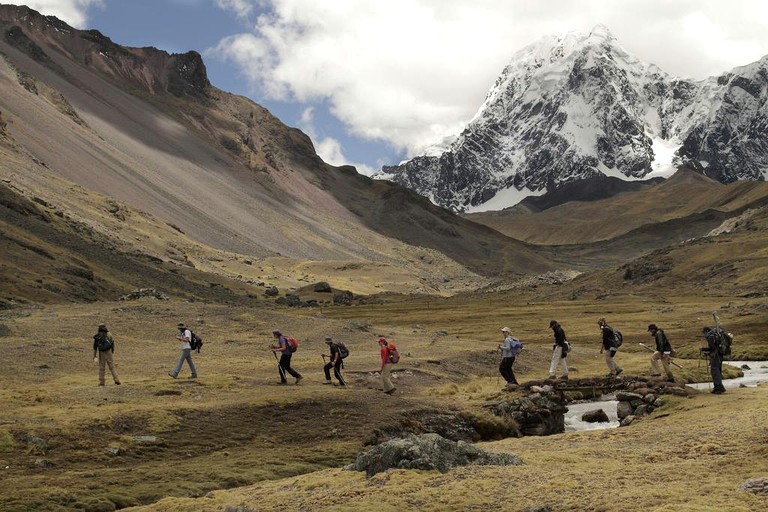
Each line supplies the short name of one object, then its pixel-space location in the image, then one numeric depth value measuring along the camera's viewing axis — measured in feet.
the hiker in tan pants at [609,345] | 119.41
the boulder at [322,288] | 482.69
